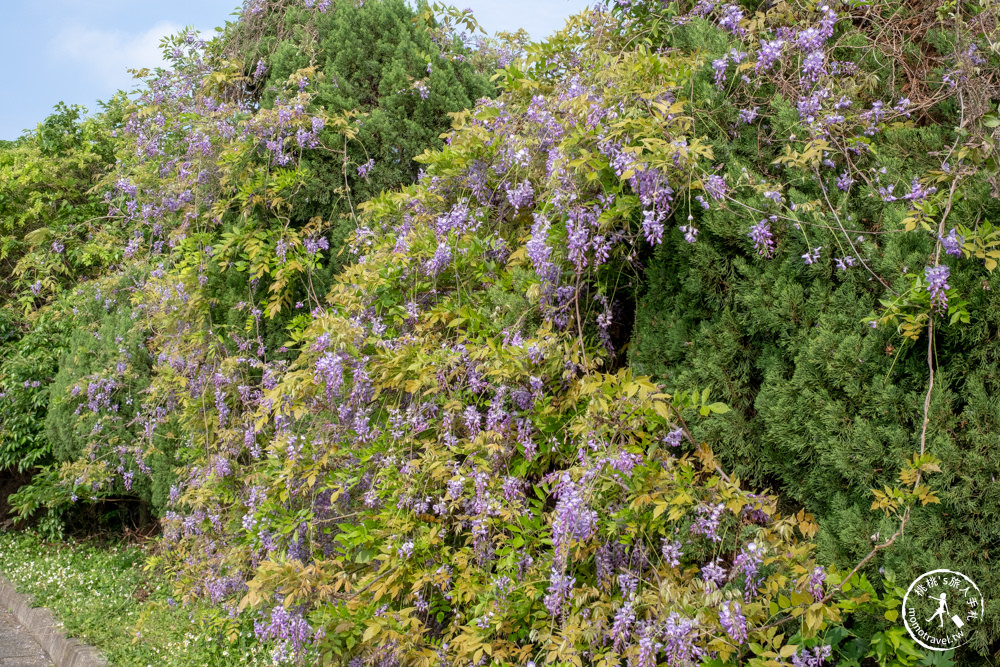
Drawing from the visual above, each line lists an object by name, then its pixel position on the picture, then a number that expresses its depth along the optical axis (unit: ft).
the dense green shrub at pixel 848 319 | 7.88
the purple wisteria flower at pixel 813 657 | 7.83
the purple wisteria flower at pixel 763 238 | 8.85
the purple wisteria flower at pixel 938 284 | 7.77
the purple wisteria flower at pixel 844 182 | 8.95
